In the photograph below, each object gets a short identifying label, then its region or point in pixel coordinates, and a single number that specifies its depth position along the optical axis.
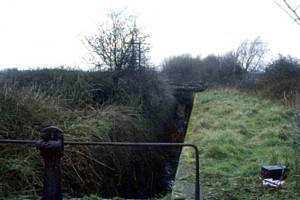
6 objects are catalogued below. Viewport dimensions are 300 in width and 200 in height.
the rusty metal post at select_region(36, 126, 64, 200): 3.01
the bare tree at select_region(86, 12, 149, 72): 15.74
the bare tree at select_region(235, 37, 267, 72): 41.06
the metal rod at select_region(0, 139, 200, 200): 3.20
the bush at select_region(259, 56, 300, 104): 17.47
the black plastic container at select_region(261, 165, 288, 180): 5.38
